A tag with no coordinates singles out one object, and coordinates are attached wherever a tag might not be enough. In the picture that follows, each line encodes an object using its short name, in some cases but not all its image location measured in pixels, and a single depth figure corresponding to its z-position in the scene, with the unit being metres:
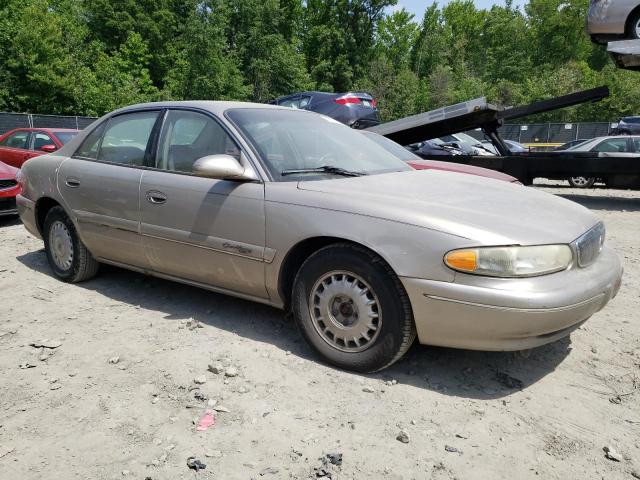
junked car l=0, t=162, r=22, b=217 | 7.65
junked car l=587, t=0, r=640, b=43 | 10.05
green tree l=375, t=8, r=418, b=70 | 58.12
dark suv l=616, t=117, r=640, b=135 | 22.94
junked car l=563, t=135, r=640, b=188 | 12.87
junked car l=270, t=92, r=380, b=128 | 13.03
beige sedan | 2.67
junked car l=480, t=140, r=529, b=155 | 18.47
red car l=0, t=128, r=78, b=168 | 10.30
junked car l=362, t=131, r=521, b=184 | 6.72
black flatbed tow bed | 9.66
